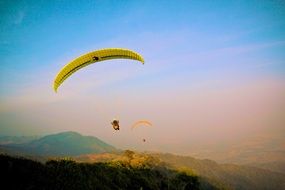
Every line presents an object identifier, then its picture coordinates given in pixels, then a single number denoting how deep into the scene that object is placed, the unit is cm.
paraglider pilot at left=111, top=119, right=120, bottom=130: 2212
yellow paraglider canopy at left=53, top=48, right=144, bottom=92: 2042
